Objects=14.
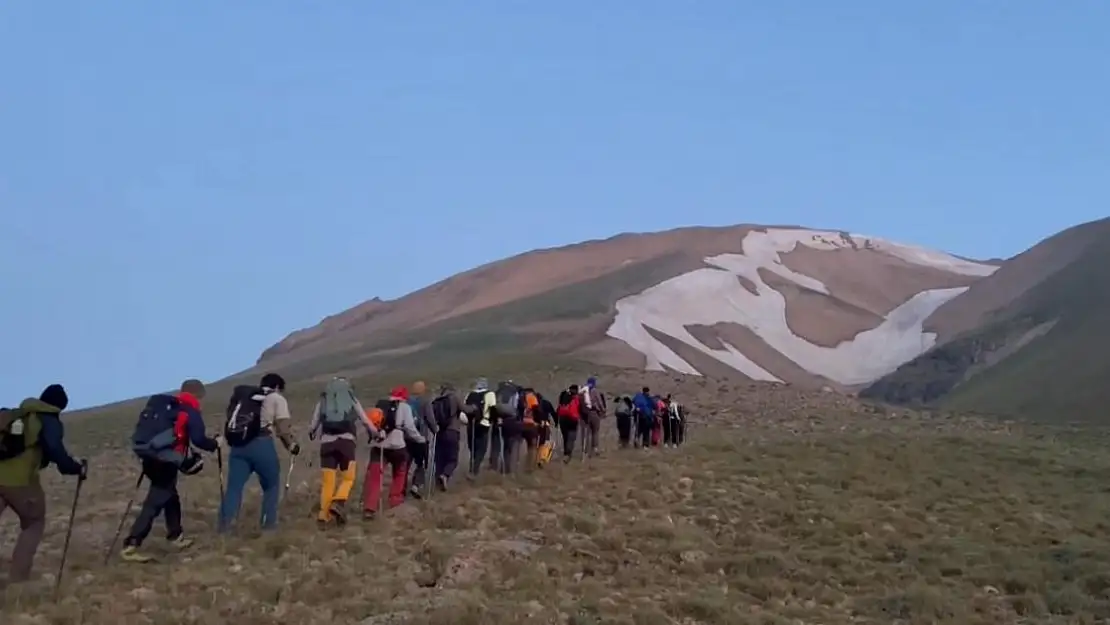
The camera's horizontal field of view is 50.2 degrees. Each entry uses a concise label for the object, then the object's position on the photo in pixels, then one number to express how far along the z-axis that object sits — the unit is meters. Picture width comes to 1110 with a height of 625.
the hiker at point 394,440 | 15.40
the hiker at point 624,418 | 26.03
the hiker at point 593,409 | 23.56
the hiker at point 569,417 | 22.92
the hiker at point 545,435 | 21.09
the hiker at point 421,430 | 16.97
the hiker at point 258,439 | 13.70
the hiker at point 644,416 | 26.34
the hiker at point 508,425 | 19.56
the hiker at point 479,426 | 19.19
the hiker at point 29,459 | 11.54
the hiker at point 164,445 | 12.71
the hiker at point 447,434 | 17.72
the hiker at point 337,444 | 14.20
